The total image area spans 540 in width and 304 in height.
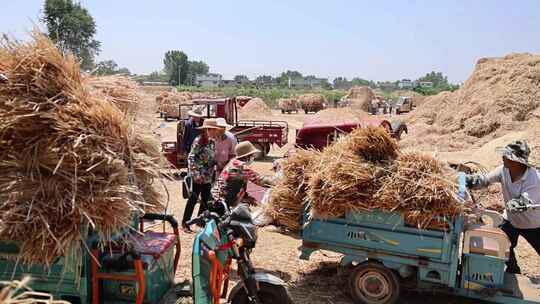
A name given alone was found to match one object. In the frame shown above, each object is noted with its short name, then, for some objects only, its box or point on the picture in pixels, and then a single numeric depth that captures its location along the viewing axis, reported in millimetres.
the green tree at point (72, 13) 48844
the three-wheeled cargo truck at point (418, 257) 4320
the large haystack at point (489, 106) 14219
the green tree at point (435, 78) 160775
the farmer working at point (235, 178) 5153
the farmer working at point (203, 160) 6168
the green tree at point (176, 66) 104981
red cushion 3819
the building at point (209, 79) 123150
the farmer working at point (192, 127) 10109
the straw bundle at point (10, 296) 1377
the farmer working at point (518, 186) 4637
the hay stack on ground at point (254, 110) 31288
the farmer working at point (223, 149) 6227
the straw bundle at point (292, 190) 5117
